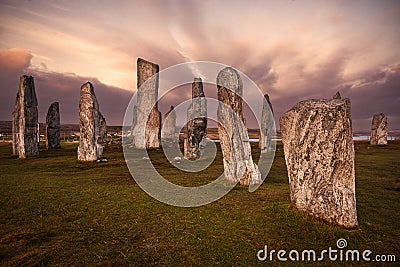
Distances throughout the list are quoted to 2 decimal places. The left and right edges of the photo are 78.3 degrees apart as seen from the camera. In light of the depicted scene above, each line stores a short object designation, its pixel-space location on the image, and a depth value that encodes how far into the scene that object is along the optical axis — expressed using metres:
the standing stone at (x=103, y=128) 30.04
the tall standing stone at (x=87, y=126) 18.55
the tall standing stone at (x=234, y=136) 11.63
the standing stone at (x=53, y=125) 28.73
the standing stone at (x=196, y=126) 22.02
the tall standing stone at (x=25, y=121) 20.61
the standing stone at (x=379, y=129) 31.91
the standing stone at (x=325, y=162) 6.46
